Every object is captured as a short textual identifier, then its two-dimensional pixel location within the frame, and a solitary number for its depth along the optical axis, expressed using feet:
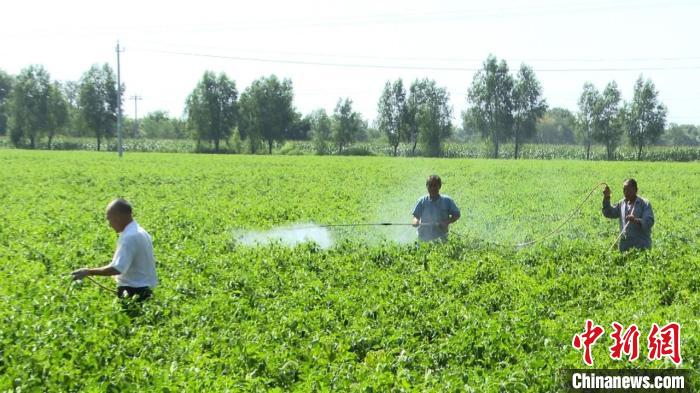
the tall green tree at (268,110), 322.34
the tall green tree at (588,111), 309.85
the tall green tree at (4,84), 440.04
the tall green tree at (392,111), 330.13
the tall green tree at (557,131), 506.48
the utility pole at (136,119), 328.70
